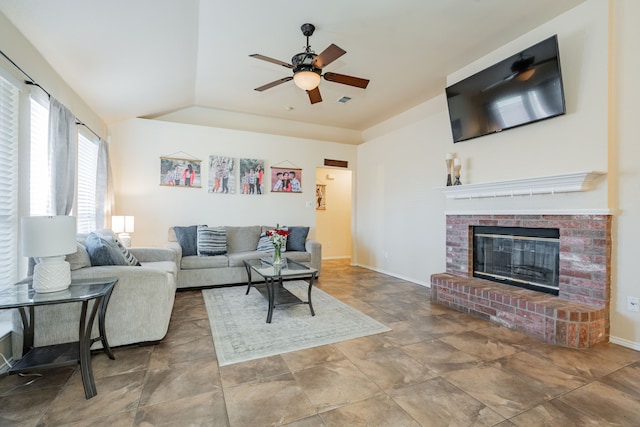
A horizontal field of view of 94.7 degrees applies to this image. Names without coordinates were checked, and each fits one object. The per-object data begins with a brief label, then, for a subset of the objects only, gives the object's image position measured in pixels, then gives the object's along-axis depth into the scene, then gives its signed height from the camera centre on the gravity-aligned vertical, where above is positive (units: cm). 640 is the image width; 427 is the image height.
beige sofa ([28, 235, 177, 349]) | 215 -76
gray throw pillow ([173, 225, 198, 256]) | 461 -40
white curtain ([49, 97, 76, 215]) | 271 +53
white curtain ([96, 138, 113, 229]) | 403 +36
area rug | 240 -109
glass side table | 173 -76
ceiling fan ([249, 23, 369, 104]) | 273 +142
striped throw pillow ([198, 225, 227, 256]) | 456 -43
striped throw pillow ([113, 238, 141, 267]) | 290 -43
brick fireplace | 248 -79
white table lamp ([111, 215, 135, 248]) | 426 -19
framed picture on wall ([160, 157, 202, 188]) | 496 +70
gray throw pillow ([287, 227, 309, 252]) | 514 -45
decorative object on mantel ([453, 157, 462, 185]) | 381 +60
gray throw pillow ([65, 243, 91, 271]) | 230 -37
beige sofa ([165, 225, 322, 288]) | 424 -69
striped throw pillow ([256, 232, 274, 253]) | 485 -51
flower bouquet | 355 -32
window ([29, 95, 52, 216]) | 258 +48
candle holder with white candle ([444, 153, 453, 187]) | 390 +70
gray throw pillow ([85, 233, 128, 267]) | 249 -33
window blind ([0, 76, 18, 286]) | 219 +23
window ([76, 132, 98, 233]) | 367 +39
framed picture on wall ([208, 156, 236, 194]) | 526 +70
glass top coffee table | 304 -65
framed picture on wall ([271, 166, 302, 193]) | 571 +68
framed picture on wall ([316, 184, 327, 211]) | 727 +41
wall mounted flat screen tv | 279 +131
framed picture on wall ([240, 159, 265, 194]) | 547 +71
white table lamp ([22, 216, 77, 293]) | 182 -21
